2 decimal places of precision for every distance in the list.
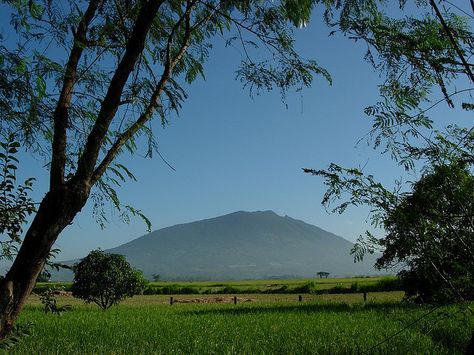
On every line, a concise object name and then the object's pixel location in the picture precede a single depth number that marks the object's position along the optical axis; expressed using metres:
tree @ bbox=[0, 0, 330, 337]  4.95
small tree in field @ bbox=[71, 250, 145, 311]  24.33
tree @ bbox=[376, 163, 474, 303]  5.72
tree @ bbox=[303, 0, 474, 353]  4.20
